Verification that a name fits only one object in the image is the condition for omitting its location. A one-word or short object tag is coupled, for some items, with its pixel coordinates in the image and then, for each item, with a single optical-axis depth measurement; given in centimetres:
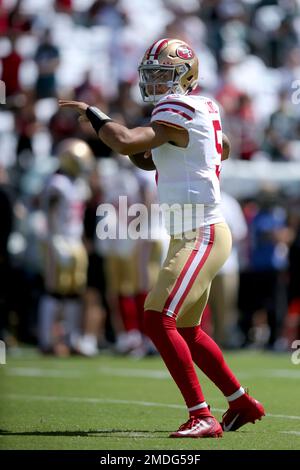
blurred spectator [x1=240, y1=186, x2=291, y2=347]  1251
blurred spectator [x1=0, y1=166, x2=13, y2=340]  1114
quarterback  548
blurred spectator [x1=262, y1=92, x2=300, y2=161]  1389
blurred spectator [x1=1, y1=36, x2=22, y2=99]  1409
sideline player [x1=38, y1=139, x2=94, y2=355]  1145
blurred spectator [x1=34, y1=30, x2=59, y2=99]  1438
